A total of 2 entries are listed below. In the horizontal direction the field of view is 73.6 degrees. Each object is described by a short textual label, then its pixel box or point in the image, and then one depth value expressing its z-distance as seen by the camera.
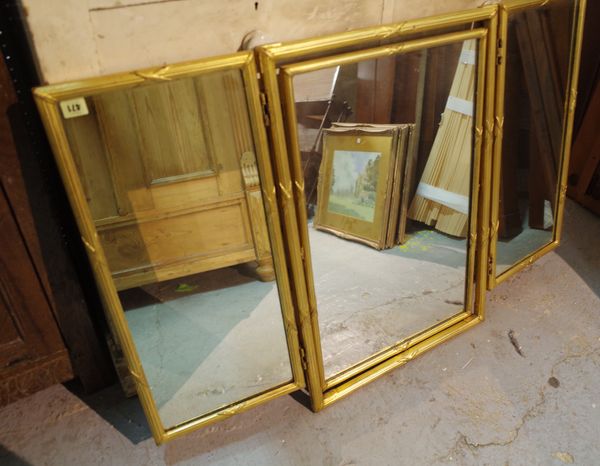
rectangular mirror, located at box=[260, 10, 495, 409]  1.09
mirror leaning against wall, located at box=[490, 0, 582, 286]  1.38
